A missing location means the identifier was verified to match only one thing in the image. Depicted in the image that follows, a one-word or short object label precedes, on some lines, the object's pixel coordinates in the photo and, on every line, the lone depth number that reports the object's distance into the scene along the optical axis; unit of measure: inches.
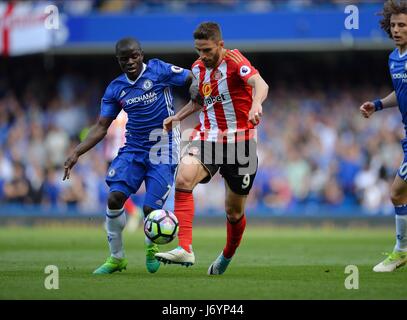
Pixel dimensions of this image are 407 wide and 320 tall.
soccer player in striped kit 722.8
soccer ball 707.4
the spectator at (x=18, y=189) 1809.8
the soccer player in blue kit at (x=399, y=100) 750.5
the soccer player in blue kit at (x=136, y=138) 756.6
